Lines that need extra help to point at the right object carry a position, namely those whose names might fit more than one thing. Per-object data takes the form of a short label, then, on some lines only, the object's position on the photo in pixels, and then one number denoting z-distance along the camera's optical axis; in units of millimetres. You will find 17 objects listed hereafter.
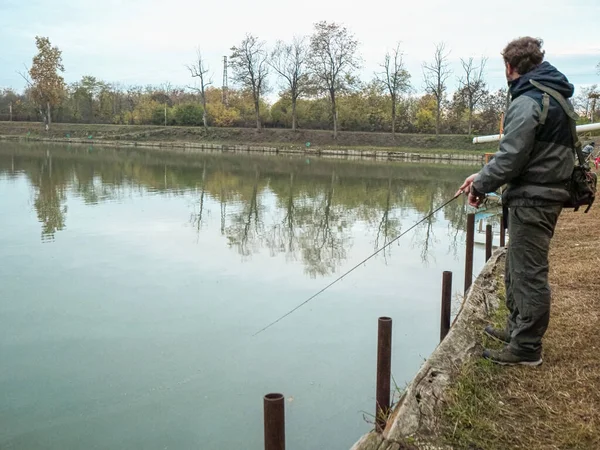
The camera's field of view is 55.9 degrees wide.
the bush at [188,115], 58125
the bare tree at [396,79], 51188
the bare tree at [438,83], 50547
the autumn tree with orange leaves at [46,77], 56688
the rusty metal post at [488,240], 7820
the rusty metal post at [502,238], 8527
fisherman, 3461
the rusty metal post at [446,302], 5302
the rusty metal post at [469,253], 6719
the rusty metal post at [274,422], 2279
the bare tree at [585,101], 49259
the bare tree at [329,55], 50812
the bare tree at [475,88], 49969
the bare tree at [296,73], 51969
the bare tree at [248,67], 53188
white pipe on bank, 15734
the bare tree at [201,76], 56469
